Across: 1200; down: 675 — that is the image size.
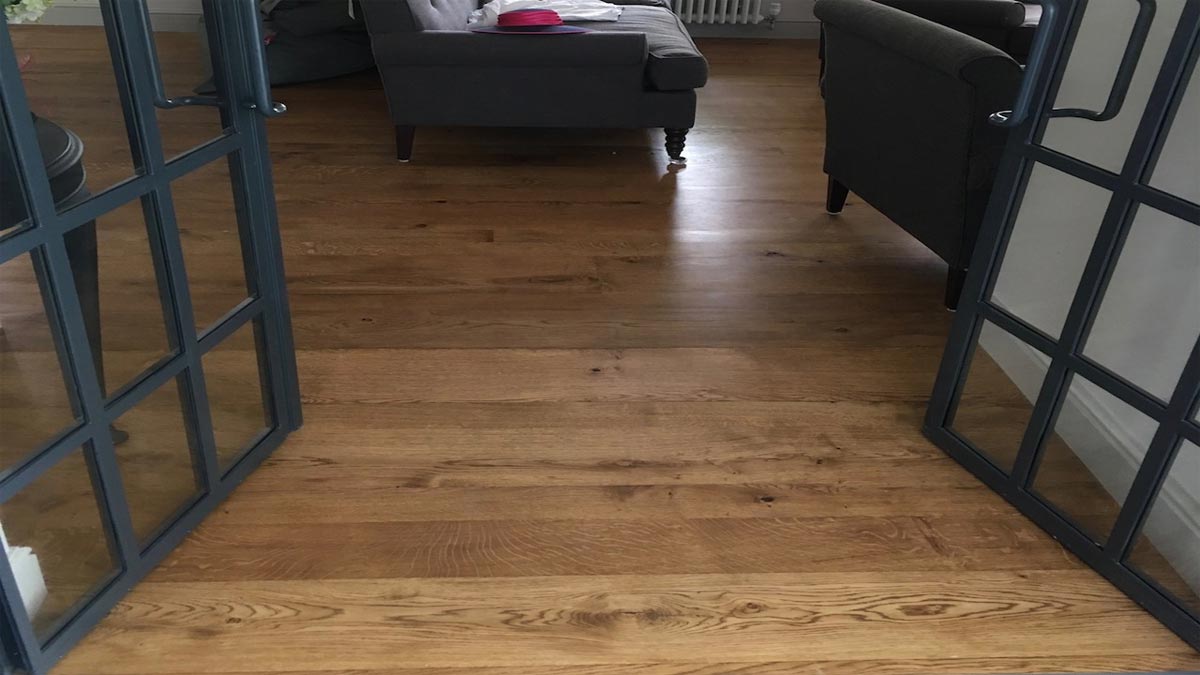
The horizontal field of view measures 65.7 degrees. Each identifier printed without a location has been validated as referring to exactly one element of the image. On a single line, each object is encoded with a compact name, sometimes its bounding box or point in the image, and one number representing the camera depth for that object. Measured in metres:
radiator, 5.67
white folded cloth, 3.68
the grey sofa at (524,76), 3.34
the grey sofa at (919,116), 2.28
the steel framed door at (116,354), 1.28
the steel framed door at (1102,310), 1.53
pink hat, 3.40
